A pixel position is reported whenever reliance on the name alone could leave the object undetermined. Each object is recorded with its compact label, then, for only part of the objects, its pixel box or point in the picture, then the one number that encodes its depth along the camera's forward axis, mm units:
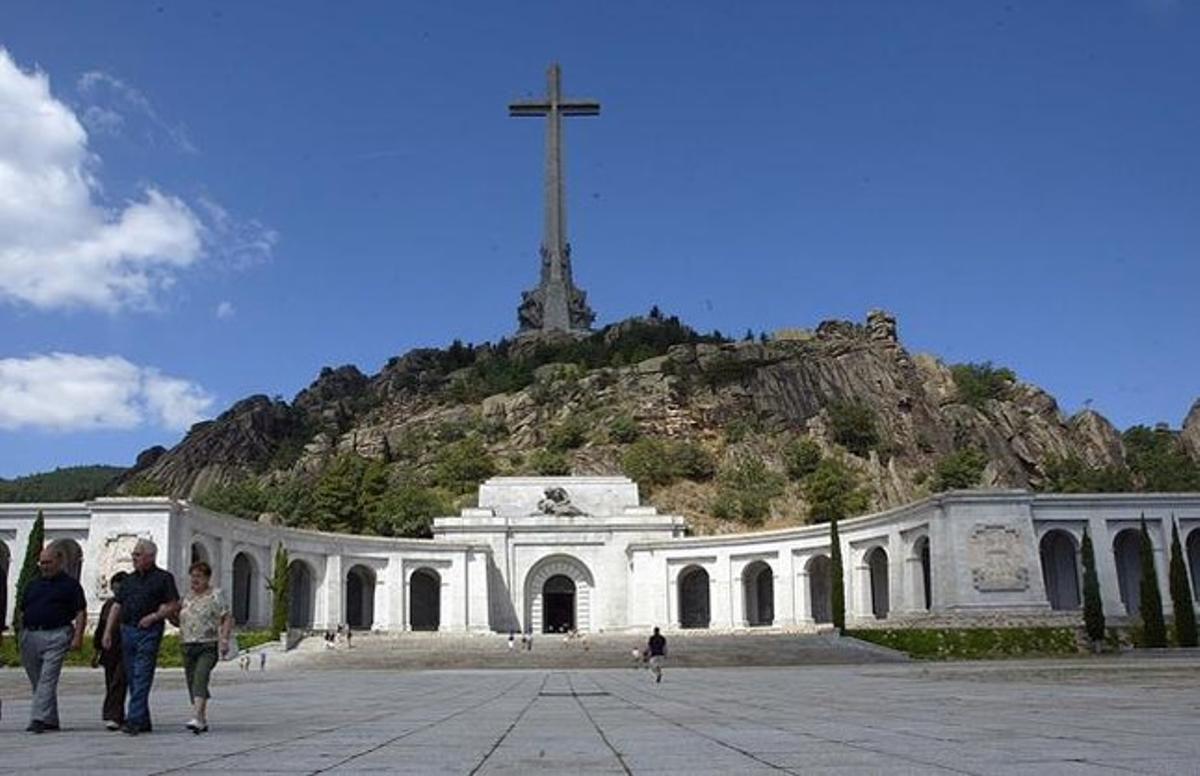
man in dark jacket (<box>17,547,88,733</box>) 11258
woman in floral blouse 11234
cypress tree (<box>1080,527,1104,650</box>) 41562
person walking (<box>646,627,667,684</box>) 27434
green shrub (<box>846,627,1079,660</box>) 41031
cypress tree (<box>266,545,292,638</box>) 47531
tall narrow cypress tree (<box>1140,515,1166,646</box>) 42062
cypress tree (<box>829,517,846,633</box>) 48269
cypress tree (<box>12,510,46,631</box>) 43438
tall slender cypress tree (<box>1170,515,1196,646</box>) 42312
